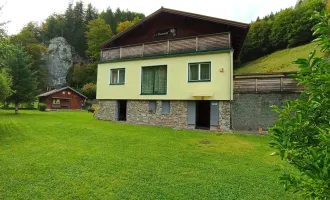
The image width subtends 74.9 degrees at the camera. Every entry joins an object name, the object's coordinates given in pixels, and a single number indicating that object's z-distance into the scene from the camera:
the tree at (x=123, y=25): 52.29
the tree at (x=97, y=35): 53.46
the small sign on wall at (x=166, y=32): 15.86
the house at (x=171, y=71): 13.15
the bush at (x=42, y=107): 30.05
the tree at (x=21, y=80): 20.66
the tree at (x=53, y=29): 60.50
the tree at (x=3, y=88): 13.04
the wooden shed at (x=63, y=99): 33.92
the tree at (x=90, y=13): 64.64
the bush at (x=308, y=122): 1.60
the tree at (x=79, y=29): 60.31
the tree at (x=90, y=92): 41.44
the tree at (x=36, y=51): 49.59
